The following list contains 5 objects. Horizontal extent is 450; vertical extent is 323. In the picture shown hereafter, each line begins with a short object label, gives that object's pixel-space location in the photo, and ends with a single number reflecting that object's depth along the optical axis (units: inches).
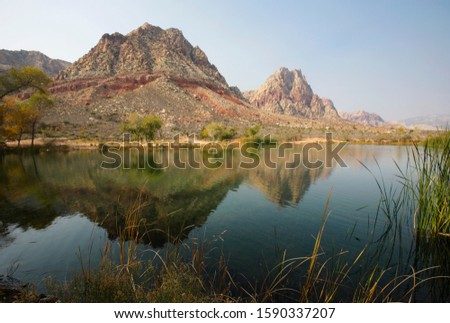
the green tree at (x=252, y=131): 2342.5
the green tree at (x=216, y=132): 2263.8
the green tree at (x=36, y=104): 1448.1
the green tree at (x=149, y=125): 1966.0
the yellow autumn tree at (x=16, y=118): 1209.3
